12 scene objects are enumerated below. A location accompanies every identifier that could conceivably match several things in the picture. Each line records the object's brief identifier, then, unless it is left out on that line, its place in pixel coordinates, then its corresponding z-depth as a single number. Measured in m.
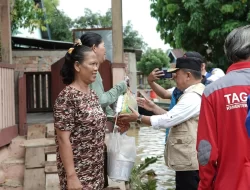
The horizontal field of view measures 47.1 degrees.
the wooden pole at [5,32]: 4.23
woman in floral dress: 1.82
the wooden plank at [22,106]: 4.21
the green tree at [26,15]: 8.01
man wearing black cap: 2.20
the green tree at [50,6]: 20.30
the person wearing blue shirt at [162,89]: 2.51
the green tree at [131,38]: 22.09
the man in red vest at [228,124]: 1.46
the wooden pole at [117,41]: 4.31
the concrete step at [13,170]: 3.60
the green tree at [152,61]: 22.91
